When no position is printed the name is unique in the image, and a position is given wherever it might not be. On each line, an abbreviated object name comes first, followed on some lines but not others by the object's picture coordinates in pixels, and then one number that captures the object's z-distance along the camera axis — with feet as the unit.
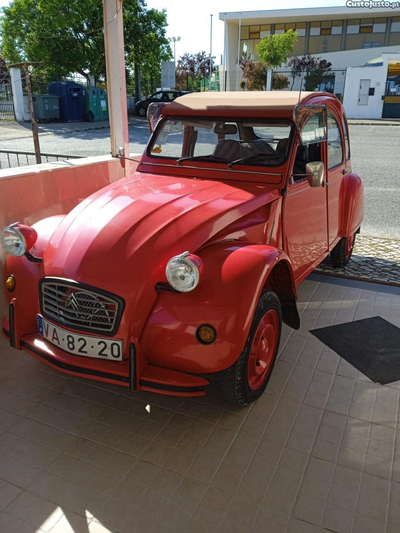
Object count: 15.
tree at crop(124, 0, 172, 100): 84.94
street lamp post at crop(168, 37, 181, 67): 124.69
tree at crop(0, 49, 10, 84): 65.25
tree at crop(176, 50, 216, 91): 138.21
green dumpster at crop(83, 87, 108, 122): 72.49
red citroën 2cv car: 8.27
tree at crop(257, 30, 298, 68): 116.37
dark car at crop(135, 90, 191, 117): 71.72
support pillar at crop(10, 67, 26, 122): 64.13
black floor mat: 11.41
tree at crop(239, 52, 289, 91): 107.34
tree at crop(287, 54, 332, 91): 103.35
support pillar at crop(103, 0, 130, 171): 17.56
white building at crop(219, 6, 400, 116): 129.59
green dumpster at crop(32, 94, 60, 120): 66.69
